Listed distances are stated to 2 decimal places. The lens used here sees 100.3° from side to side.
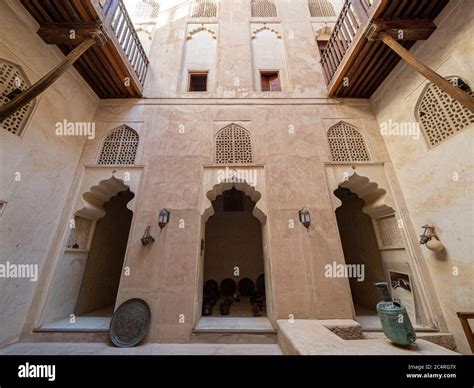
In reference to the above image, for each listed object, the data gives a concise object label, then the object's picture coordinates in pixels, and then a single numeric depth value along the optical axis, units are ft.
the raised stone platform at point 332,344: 5.82
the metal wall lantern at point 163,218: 12.00
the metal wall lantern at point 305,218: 11.95
